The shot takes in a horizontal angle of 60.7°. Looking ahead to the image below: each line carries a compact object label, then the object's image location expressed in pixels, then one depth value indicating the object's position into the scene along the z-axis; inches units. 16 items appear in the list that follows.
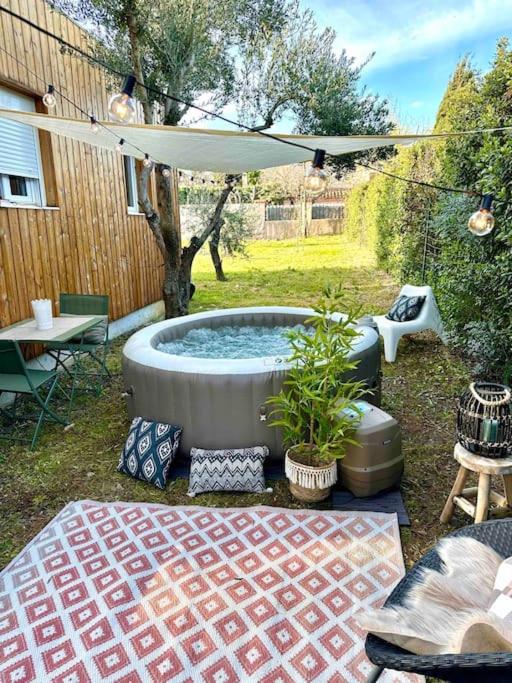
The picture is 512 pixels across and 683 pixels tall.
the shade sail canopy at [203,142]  111.5
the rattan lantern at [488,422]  79.2
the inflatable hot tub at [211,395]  111.0
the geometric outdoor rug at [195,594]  63.0
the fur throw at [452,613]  41.6
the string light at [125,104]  75.7
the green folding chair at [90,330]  171.2
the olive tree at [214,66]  176.9
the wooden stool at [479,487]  79.3
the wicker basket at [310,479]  95.7
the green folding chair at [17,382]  116.8
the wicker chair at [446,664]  37.0
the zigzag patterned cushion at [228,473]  104.3
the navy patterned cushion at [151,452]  107.8
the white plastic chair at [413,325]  189.5
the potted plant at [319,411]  96.5
